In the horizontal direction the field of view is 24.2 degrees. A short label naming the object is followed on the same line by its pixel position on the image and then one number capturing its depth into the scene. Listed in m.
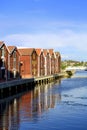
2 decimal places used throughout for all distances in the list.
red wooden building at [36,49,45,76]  59.74
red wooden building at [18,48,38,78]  54.39
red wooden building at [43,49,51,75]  66.04
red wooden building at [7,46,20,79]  44.32
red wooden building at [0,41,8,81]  41.30
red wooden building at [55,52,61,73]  78.30
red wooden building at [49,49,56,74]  72.98
